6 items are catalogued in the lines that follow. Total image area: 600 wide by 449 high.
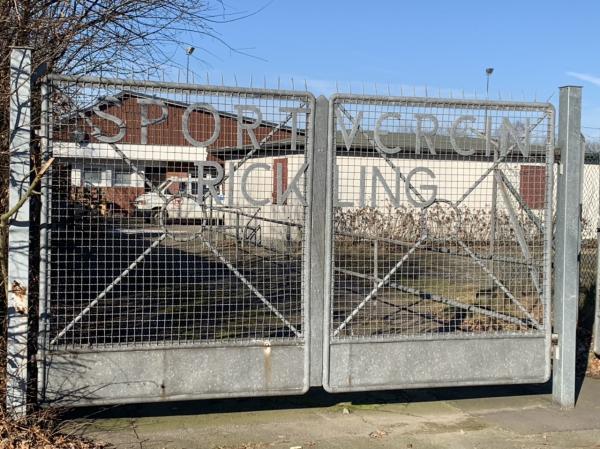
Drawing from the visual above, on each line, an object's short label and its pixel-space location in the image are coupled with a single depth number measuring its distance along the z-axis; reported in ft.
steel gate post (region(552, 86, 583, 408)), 20.10
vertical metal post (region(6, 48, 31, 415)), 16.19
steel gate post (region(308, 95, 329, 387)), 18.31
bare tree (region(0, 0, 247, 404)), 16.76
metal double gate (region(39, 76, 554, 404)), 17.06
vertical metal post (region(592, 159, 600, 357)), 25.76
